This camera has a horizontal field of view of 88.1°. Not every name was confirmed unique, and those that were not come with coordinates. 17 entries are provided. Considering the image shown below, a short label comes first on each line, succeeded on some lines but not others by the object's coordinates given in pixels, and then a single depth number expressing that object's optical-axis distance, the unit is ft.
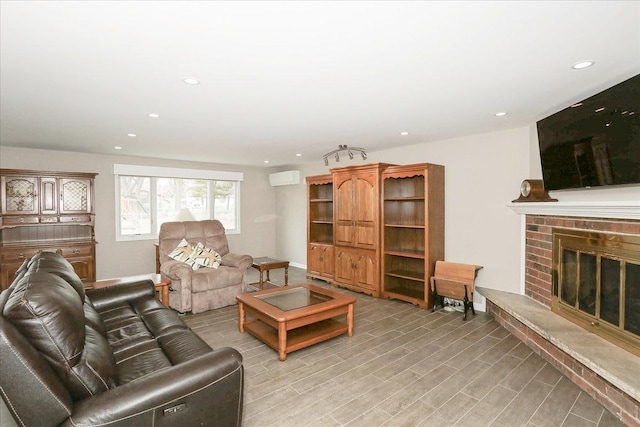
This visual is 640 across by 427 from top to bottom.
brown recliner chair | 14.03
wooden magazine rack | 13.64
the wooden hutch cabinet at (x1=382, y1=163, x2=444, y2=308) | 14.90
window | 20.16
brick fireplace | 7.30
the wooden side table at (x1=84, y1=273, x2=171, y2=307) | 11.52
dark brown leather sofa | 4.27
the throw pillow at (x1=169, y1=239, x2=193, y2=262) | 15.56
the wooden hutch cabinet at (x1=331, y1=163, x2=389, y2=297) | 16.40
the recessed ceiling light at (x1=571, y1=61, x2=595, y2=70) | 7.15
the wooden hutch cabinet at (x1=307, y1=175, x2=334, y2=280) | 19.42
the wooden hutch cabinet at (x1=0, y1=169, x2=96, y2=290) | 15.69
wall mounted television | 7.44
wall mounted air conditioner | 23.76
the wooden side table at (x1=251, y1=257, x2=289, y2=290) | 17.10
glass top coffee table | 10.16
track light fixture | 13.96
